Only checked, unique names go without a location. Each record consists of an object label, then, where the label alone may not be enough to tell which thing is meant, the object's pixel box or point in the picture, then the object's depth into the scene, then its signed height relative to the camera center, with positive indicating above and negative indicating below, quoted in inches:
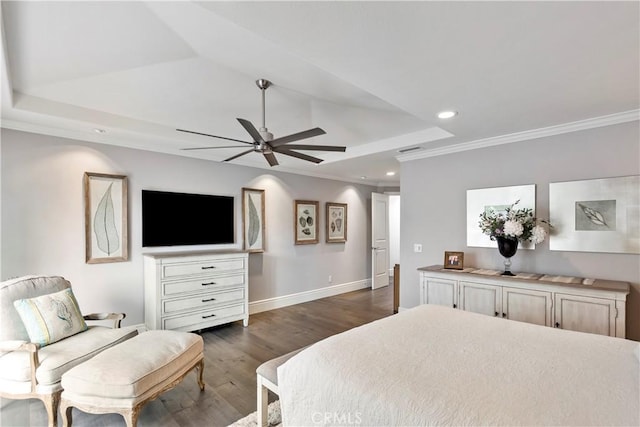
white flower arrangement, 123.4 -5.3
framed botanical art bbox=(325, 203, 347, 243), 239.1 -6.1
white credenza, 102.9 -33.3
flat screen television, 154.3 -1.5
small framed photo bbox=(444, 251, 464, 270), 145.6 -22.5
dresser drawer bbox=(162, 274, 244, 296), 146.6 -35.3
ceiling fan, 96.6 +25.6
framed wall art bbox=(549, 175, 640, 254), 111.3 -0.7
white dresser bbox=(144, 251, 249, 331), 144.3 -37.7
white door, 257.8 -22.1
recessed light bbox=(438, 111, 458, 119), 110.0 +37.1
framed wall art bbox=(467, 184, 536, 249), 134.0 +5.4
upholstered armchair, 83.4 -37.9
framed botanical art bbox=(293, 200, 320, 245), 218.8 -5.0
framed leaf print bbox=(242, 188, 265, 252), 191.5 -2.8
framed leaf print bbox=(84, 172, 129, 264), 136.7 -0.6
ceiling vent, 160.1 +35.0
